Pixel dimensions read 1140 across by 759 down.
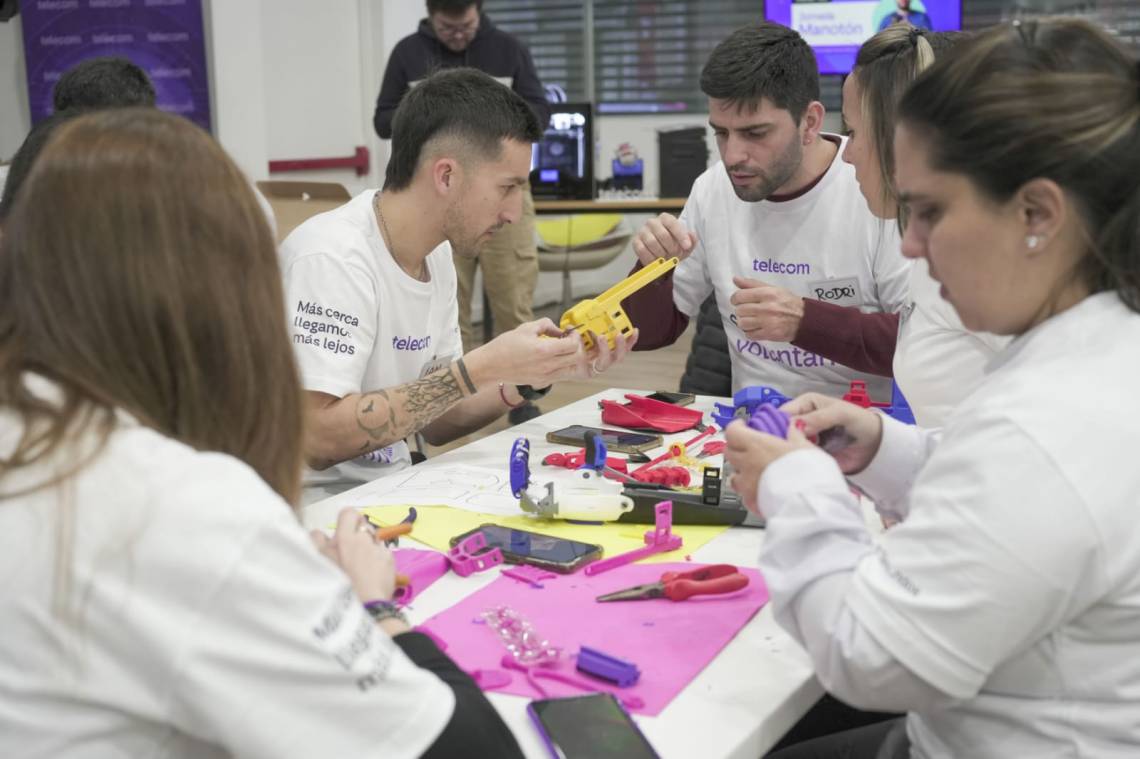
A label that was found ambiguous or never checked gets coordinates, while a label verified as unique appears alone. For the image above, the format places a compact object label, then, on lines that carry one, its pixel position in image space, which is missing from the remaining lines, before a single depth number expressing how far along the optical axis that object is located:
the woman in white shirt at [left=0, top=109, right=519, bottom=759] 0.80
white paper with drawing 1.75
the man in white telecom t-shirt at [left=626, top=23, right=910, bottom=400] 2.56
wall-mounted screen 6.38
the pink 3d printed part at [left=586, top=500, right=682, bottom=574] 1.52
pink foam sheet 1.19
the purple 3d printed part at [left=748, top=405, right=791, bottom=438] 1.27
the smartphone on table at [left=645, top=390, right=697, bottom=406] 2.39
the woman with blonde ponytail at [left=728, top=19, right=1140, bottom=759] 0.96
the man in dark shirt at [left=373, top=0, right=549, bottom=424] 4.97
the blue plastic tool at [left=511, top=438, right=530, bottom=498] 1.72
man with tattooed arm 2.05
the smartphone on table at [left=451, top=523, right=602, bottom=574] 1.47
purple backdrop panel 4.67
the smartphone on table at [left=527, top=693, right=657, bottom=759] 1.04
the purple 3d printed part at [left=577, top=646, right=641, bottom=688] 1.16
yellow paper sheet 1.57
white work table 1.07
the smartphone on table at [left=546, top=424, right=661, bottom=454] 2.05
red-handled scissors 1.38
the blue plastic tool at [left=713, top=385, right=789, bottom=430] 1.99
